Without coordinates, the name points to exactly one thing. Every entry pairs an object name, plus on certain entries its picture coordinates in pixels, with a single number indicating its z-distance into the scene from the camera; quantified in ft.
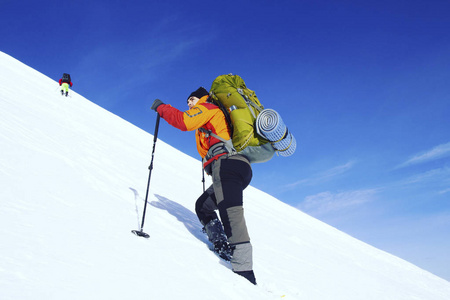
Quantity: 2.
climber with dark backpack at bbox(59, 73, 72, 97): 52.54
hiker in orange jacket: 10.83
